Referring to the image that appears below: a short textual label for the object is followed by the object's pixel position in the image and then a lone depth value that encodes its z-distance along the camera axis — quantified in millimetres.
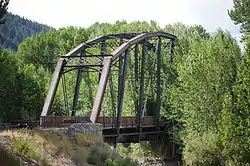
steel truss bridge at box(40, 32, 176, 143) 29933
